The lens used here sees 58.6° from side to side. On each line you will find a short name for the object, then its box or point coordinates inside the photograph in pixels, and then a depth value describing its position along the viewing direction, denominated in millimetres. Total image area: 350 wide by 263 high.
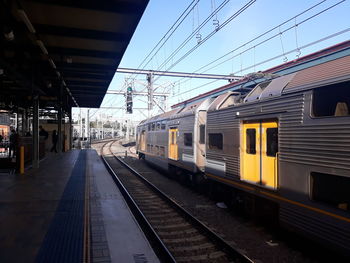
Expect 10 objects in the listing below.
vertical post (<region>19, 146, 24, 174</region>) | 11525
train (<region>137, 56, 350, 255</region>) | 4410
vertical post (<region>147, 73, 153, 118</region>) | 21311
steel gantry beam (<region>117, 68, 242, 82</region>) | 21484
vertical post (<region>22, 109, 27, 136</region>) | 25469
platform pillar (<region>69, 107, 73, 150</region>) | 27594
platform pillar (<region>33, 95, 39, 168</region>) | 13070
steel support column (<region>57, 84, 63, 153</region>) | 20569
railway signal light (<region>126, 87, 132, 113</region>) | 23184
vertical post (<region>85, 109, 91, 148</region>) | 36228
